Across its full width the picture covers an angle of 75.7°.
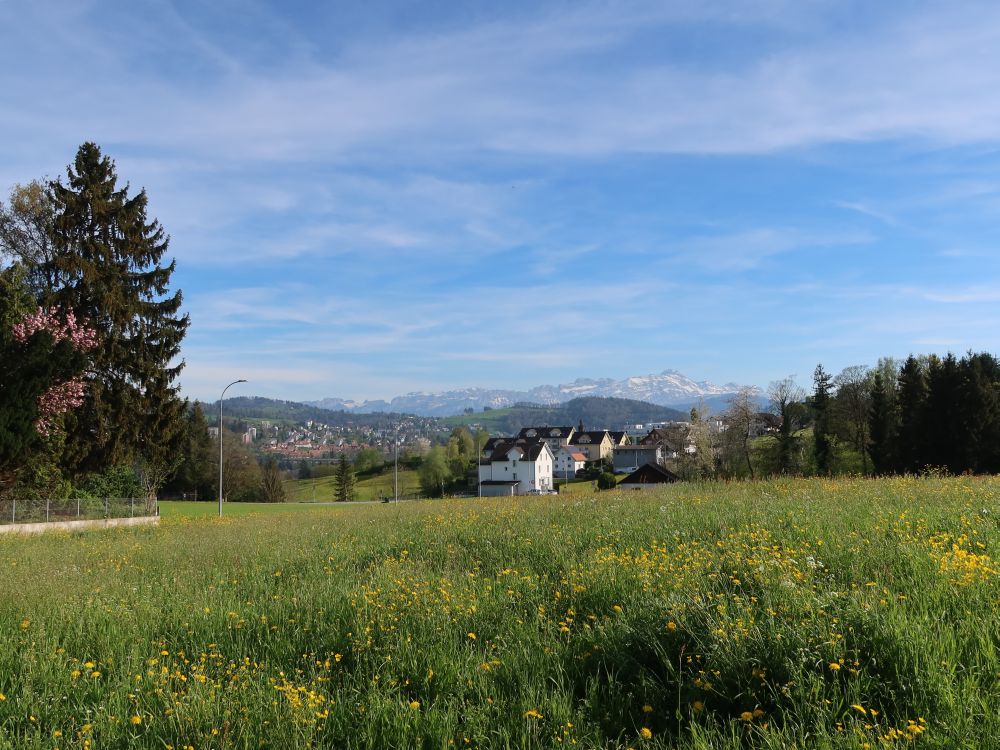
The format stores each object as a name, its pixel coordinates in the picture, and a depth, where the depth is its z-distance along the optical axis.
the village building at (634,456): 136.75
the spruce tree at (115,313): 30.86
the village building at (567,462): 145.88
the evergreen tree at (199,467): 78.75
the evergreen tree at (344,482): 94.69
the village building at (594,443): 162.00
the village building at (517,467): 115.38
